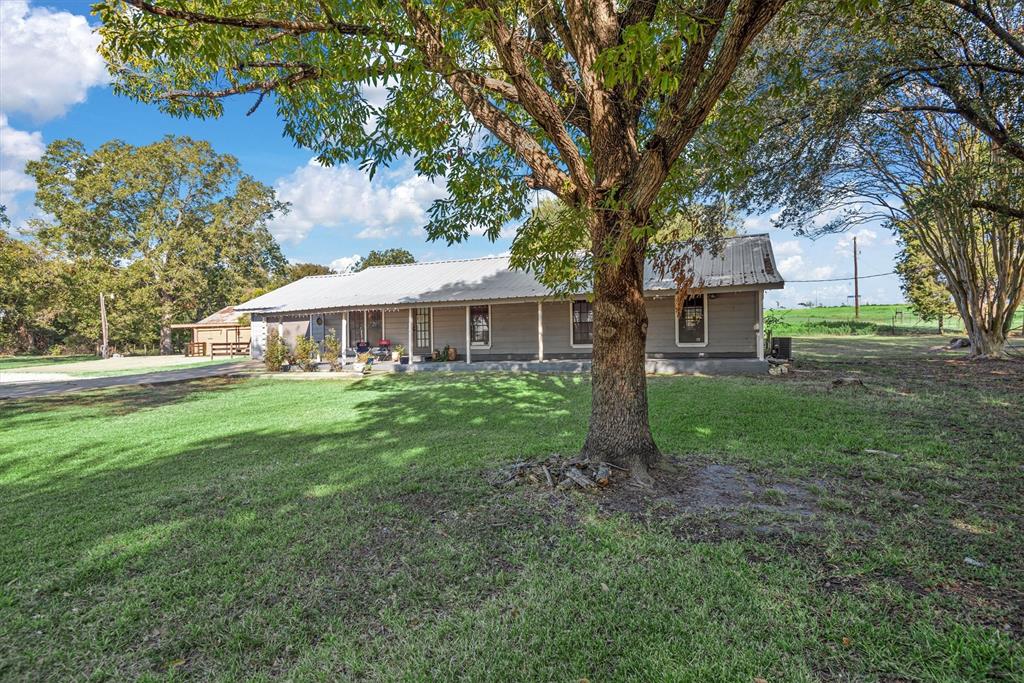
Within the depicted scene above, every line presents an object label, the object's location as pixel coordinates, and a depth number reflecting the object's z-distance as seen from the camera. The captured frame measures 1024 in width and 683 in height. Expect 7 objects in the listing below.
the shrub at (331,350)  17.12
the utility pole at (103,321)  29.88
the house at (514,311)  14.17
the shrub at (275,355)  17.52
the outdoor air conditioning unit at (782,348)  14.91
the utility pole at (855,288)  38.22
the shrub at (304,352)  17.28
